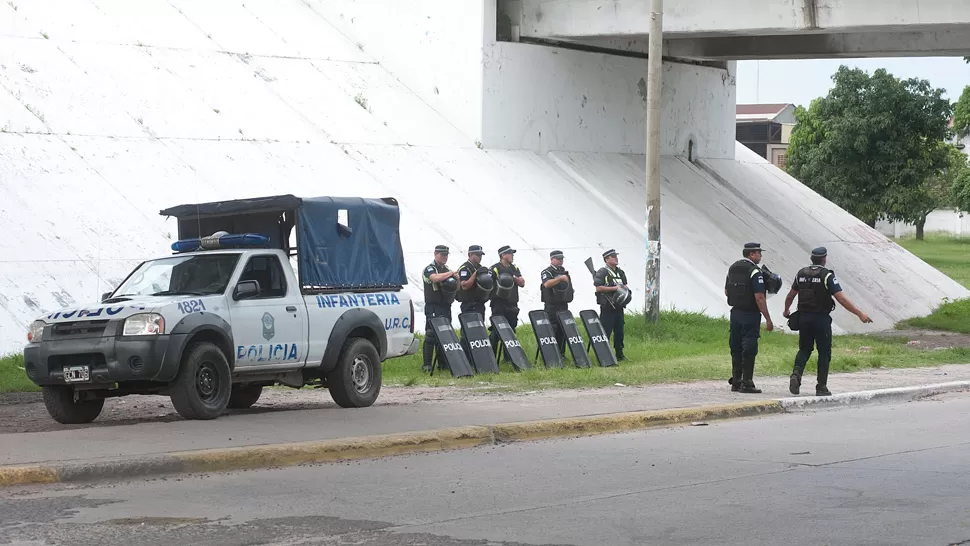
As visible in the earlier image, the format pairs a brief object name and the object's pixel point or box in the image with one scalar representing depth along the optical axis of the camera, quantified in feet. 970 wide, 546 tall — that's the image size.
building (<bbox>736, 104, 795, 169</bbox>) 377.09
